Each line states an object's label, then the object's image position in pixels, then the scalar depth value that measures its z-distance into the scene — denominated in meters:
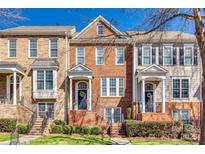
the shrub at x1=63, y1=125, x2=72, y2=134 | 9.60
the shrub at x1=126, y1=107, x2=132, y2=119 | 10.65
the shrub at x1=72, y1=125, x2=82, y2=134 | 9.71
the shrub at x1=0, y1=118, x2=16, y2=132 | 9.55
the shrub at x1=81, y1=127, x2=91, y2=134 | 9.57
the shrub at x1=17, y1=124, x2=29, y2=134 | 9.48
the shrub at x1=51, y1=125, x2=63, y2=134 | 9.67
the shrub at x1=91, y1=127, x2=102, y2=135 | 9.56
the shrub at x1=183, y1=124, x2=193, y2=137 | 9.41
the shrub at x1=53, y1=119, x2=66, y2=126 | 10.21
